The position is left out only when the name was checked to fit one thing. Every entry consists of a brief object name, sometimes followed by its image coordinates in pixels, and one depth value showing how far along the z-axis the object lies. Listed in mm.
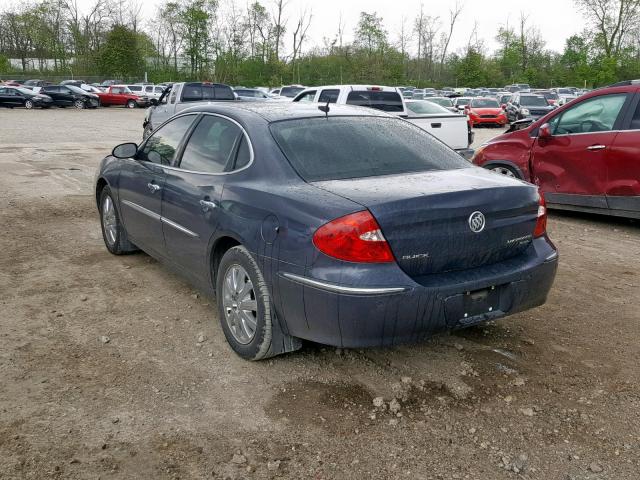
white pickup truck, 12414
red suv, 7367
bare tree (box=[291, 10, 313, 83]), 78581
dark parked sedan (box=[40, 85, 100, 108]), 40219
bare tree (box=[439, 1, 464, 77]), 90688
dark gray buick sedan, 3268
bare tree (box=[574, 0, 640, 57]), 66931
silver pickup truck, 15516
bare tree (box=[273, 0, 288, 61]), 78975
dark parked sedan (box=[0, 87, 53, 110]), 37875
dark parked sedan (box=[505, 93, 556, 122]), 29052
